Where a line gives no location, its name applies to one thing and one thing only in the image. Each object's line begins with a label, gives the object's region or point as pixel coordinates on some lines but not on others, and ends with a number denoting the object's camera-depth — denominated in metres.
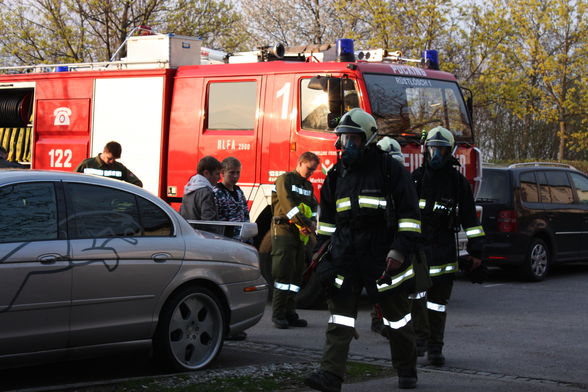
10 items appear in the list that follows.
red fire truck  11.56
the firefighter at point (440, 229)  7.88
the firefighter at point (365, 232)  6.31
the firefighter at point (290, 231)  9.72
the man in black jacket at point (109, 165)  10.91
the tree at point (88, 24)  28.38
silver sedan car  6.11
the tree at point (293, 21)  33.66
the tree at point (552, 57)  32.94
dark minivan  14.10
